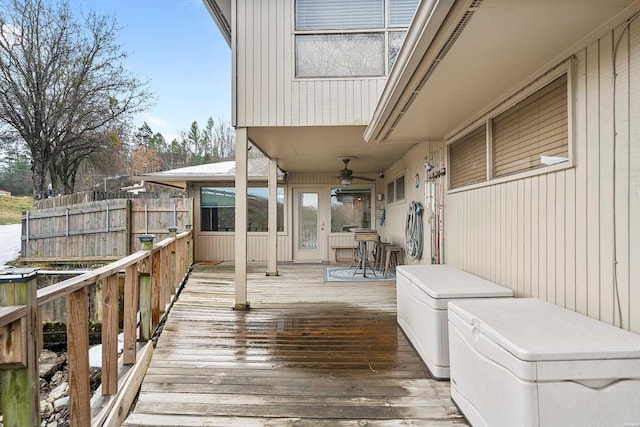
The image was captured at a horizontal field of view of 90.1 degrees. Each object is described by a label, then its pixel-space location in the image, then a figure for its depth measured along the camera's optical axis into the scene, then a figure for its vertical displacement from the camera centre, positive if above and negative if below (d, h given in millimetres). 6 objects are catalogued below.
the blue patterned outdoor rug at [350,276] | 5680 -1096
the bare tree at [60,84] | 9875 +4638
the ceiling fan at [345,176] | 6548 +863
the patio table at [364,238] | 5758 -368
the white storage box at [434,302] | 2326 -678
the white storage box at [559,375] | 1307 -666
